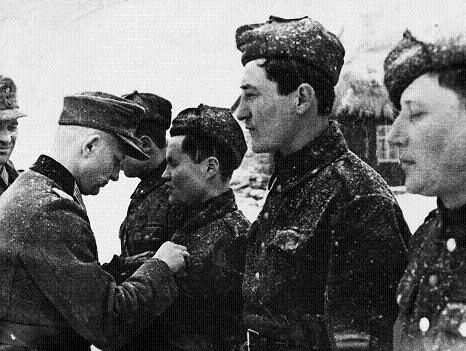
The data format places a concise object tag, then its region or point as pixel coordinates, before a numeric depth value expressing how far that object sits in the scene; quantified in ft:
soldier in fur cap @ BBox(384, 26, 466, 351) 7.89
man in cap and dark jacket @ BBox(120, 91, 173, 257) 15.87
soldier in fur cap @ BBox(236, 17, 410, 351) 9.75
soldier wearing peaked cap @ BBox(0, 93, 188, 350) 11.46
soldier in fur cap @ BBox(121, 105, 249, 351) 13.53
